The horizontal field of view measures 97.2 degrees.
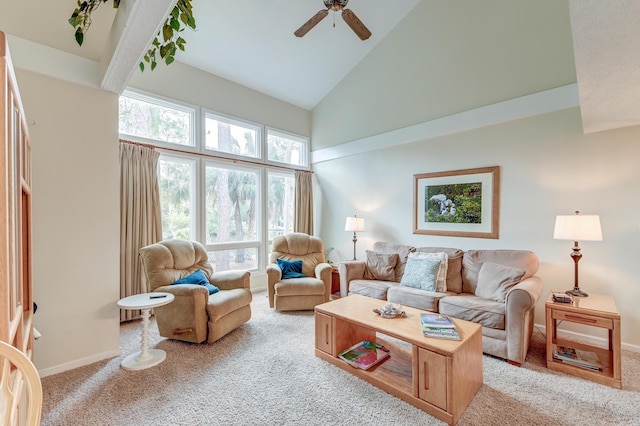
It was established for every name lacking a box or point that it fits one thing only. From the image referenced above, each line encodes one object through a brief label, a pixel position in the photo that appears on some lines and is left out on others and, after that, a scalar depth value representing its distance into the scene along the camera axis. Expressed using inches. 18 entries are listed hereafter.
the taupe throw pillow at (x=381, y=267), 155.9
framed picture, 141.2
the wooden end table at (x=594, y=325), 85.9
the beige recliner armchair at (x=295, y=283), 148.3
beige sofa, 97.6
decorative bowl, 95.0
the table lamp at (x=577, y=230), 100.8
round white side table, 95.1
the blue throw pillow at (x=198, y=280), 121.9
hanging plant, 78.9
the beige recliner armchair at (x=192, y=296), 109.6
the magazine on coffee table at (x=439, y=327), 79.0
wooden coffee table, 71.9
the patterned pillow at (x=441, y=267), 131.6
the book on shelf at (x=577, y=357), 92.2
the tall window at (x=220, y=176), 156.0
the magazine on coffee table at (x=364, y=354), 91.7
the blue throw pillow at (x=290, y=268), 159.8
